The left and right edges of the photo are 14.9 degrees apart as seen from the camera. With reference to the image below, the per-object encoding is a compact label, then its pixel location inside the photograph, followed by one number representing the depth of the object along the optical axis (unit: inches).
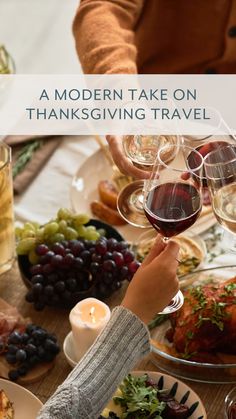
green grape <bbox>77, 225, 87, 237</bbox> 71.7
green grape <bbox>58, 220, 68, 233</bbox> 71.5
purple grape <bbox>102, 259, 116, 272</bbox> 68.1
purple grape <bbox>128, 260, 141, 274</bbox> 68.5
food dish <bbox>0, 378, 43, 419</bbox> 60.0
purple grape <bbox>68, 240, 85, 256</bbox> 68.8
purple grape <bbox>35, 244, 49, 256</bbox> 69.7
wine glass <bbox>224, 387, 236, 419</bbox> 57.4
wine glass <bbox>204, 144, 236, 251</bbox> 57.2
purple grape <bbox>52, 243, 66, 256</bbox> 68.8
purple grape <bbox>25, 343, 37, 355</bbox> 64.5
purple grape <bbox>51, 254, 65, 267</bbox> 67.8
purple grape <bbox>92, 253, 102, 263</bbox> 68.3
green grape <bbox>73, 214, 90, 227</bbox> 72.1
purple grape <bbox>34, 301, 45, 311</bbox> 68.5
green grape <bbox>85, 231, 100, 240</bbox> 71.3
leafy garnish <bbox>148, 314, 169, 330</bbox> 65.8
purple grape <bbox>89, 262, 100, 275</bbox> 68.2
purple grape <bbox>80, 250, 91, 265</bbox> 68.6
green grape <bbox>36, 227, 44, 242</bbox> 71.3
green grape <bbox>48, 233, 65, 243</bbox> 70.7
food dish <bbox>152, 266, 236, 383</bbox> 61.2
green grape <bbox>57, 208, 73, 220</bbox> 72.8
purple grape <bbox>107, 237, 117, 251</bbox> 69.3
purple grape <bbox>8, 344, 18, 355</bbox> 64.1
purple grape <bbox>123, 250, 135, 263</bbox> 68.8
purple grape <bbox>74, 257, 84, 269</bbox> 67.8
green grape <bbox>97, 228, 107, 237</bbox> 73.1
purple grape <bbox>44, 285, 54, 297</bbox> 67.6
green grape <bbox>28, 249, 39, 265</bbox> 70.3
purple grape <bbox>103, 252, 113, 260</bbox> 68.5
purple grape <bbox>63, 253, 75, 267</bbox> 67.8
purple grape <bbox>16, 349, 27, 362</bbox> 63.7
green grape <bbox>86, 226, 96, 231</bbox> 71.9
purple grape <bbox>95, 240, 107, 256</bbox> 68.6
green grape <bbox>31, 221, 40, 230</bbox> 72.9
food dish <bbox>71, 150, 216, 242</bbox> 75.8
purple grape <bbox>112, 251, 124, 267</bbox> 68.4
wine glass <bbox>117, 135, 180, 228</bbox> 64.6
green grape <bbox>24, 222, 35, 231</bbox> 72.6
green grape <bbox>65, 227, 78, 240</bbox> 71.2
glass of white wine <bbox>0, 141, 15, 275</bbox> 71.1
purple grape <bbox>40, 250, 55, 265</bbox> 68.7
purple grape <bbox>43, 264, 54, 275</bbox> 67.9
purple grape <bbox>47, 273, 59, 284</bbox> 68.0
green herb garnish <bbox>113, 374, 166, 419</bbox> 57.7
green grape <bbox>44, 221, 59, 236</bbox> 71.0
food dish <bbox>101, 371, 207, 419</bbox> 58.4
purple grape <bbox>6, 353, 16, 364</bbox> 63.9
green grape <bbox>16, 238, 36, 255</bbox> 70.7
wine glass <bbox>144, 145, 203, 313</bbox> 55.8
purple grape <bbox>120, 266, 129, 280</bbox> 68.5
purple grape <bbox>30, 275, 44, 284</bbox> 68.1
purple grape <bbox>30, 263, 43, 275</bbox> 68.3
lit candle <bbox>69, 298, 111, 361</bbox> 63.3
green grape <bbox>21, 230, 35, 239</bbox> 71.8
